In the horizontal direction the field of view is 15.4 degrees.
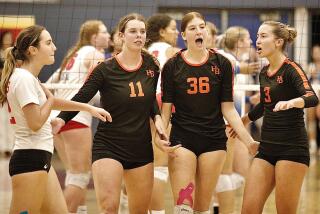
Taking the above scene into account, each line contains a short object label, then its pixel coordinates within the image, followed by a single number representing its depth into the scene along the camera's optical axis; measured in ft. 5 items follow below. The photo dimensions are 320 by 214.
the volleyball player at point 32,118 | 28.47
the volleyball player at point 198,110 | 31.64
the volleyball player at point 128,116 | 30.60
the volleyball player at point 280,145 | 31.41
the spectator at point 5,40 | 62.77
